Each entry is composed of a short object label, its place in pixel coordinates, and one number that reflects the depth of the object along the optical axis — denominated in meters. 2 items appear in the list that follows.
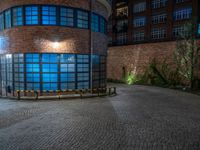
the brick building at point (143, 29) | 29.02
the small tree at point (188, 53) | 21.42
